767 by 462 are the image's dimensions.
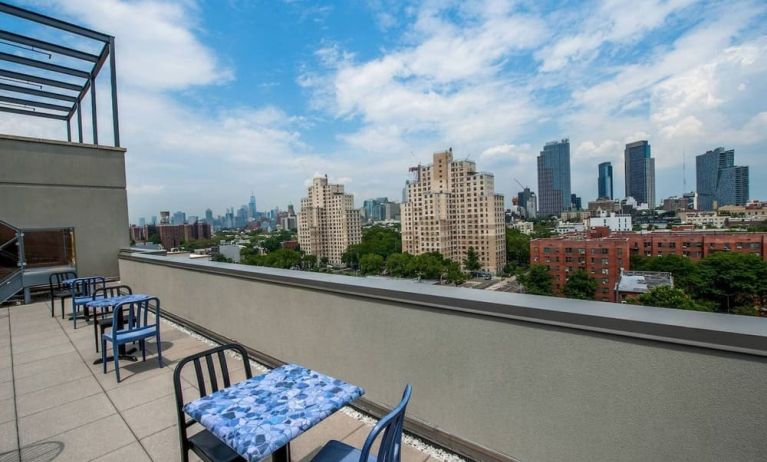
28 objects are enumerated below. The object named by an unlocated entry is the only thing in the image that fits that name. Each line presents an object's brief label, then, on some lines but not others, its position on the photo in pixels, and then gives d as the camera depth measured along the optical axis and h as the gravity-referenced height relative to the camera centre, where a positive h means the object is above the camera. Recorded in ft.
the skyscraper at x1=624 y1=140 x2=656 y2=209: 239.50 +29.67
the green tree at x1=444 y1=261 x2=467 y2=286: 140.36 -24.43
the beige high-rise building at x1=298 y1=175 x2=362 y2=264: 220.23 -0.88
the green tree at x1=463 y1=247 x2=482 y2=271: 166.61 -21.93
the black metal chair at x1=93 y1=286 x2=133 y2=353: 13.15 -3.72
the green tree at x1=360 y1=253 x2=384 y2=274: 164.04 -21.05
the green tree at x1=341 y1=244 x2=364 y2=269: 190.29 -19.71
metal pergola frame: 24.07 +13.65
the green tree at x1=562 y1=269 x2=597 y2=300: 81.92 -17.79
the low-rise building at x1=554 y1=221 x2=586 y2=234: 206.99 -8.53
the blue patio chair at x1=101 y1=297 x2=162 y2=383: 11.23 -3.70
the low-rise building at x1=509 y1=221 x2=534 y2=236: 254.43 -8.75
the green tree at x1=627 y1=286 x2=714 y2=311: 42.58 -12.21
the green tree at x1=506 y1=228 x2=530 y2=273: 175.52 -19.42
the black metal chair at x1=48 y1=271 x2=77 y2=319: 19.93 -3.54
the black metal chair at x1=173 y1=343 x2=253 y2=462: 5.34 -3.65
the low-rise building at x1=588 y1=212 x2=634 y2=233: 150.99 -4.62
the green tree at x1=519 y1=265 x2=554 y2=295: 96.27 -19.67
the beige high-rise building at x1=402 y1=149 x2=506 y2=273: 169.58 -0.89
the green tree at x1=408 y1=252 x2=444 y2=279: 144.66 -20.99
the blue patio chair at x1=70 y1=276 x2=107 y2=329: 16.82 -3.15
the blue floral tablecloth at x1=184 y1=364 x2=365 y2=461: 4.27 -2.76
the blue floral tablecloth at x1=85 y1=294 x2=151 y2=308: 12.88 -2.82
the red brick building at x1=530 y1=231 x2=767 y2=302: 51.31 -8.53
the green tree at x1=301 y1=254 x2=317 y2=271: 192.02 -22.38
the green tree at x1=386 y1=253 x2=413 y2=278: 148.41 -20.57
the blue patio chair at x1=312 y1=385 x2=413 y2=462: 3.60 -2.51
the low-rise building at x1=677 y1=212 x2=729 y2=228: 99.41 -3.30
